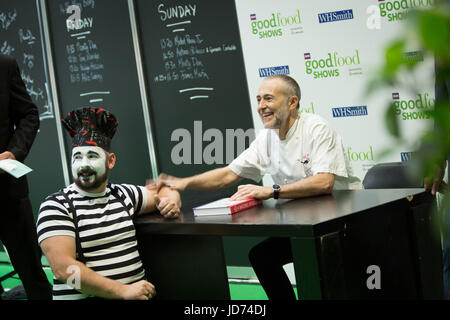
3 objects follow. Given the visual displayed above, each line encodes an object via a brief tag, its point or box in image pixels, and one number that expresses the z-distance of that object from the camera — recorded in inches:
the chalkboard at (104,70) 206.2
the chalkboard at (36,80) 228.7
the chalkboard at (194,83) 182.7
